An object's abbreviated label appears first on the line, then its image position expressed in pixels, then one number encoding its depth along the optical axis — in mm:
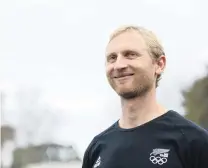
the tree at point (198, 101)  30676
